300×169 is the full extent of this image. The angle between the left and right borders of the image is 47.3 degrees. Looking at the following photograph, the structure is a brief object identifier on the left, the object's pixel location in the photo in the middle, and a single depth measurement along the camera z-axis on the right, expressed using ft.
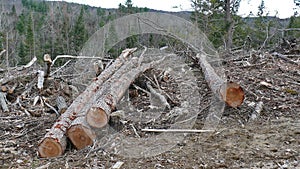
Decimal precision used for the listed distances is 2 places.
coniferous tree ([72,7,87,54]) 95.67
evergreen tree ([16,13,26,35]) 129.17
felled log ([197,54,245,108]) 13.91
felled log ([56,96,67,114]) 16.35
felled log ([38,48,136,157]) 11.87
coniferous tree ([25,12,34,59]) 96.33
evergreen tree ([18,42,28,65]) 91.57
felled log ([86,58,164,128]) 12.55
